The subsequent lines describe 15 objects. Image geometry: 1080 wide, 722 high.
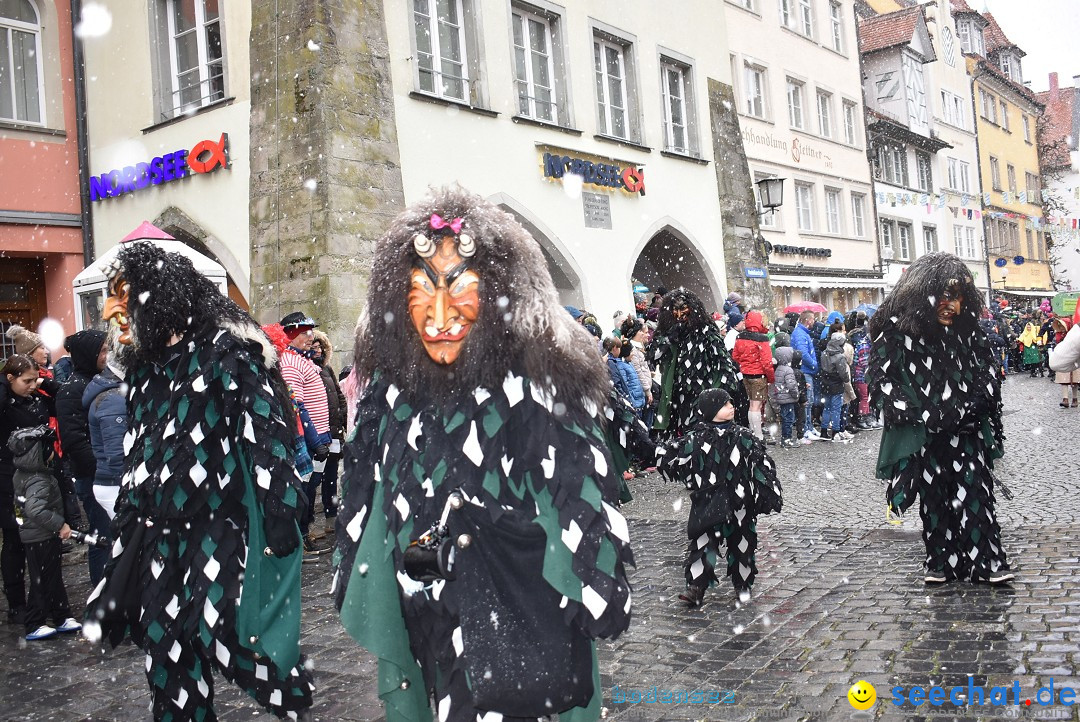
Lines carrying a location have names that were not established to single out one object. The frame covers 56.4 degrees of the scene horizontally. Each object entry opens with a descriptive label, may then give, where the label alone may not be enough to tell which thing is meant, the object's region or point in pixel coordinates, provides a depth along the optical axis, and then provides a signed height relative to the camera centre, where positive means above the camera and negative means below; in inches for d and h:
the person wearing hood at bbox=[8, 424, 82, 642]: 225.0 -23.4
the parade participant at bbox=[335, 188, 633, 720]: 101.1 -10.5
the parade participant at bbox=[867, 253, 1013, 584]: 221.5 -14.5
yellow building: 1619.1 +316.5
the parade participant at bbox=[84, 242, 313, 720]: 143.3 -15.1
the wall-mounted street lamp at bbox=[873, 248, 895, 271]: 1154.7 +112.1
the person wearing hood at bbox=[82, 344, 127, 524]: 236.5 -2.8
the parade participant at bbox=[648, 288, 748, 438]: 344.2 +4.1
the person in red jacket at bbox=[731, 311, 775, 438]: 488.1 -0.1
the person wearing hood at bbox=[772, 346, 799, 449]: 514.0 -11.0
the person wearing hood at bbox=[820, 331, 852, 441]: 539.5 -14.2
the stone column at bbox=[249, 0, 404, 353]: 460.1 +113.4
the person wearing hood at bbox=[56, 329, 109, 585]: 247.9 +2.2
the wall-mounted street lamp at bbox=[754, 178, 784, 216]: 770.8 +130.1
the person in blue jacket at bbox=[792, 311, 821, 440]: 532.1 +0.9
